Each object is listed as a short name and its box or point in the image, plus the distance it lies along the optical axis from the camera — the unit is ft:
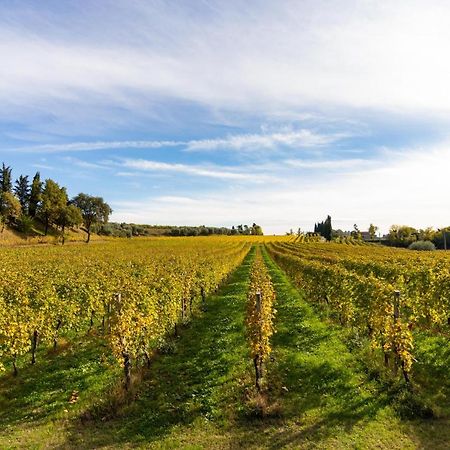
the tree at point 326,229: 526.25
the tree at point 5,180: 298.35
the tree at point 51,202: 264.52
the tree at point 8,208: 241.63
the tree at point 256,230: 589.73
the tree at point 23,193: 306.35
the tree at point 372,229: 606.14
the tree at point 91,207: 311.06
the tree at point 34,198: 302.23
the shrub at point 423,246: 318.20
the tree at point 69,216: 265.54
